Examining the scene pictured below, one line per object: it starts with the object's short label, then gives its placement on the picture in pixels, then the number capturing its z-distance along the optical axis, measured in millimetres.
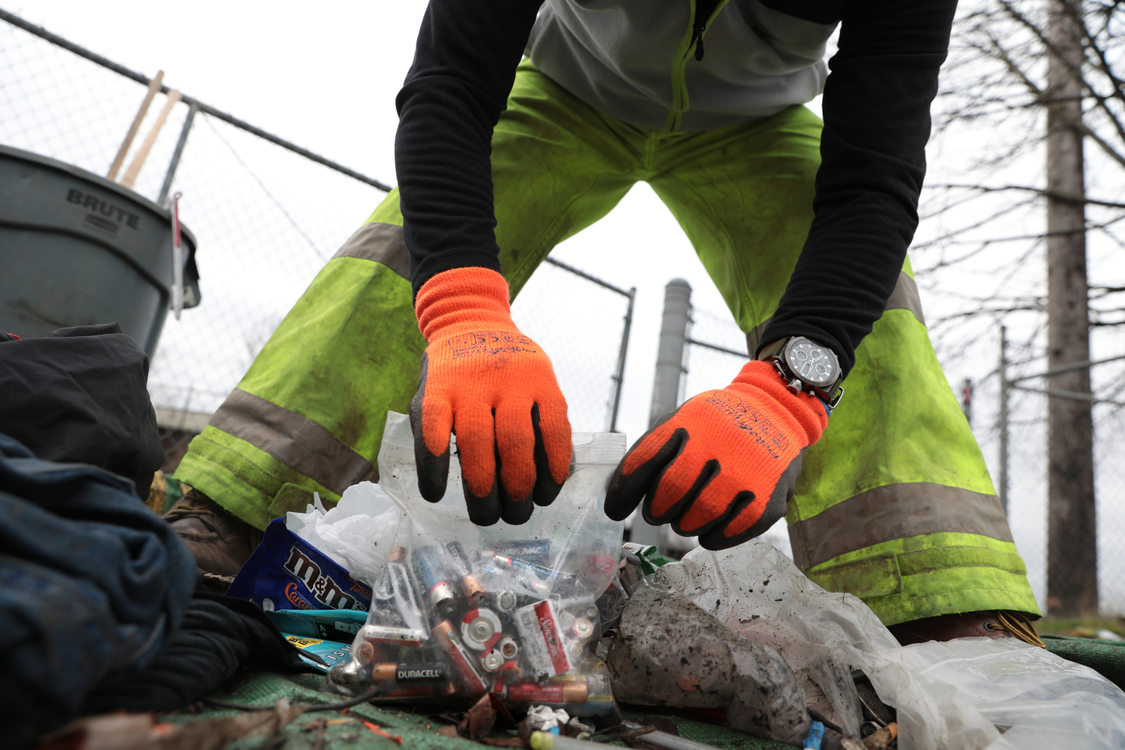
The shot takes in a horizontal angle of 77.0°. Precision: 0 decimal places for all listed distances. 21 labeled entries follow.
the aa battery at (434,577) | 859
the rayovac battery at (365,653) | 821
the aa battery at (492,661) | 798
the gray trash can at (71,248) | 2086
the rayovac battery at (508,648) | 807
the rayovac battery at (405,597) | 856
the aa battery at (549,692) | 796
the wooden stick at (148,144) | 2973
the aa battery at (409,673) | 795
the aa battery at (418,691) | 799
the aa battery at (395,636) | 824
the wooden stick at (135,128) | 2967
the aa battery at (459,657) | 797
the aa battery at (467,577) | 848
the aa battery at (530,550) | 982
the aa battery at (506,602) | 837
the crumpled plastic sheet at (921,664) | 856
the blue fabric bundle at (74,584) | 426
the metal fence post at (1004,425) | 5248
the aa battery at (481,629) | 813
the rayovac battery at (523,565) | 947
